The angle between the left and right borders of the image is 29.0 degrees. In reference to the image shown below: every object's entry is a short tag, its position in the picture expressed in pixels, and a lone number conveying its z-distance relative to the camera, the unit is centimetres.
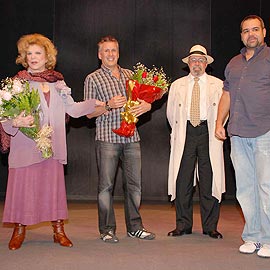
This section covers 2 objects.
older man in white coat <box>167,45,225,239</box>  467
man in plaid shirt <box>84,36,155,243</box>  441
